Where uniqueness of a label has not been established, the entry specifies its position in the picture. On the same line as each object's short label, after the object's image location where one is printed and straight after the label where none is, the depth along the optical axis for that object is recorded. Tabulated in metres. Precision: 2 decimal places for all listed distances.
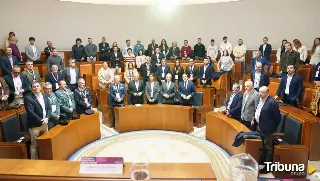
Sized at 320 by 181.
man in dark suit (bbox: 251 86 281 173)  3.18
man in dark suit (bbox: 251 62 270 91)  5.01
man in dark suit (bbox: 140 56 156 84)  6.06
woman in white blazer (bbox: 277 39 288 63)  6.56
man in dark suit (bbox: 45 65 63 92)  5.10
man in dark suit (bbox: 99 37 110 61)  7.45
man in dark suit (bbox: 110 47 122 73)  7.07
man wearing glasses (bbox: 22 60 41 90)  4.85
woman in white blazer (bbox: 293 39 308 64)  6.16
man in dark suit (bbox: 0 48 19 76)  5.42
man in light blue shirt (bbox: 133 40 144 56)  7.35
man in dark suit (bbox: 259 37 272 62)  7.03
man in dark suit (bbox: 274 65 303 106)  4.21
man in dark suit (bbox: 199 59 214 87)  5.84
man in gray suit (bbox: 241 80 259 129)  3.61
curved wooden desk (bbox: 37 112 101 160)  3.30
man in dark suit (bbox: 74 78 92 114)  4.52
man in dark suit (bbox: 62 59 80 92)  5.60
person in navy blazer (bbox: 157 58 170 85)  5.96
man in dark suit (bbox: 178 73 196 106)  5.01
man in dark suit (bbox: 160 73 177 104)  5.11
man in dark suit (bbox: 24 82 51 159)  3.31
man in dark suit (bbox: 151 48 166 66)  6.72
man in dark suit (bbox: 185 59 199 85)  5.93
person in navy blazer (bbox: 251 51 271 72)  5.82
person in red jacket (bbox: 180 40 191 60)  7.55
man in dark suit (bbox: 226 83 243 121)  4.00
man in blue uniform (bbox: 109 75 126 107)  4.96
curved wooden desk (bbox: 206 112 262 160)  3.18
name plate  1.77
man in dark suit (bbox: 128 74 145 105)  5.14
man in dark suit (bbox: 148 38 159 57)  7.24
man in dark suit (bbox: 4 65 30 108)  4.32
